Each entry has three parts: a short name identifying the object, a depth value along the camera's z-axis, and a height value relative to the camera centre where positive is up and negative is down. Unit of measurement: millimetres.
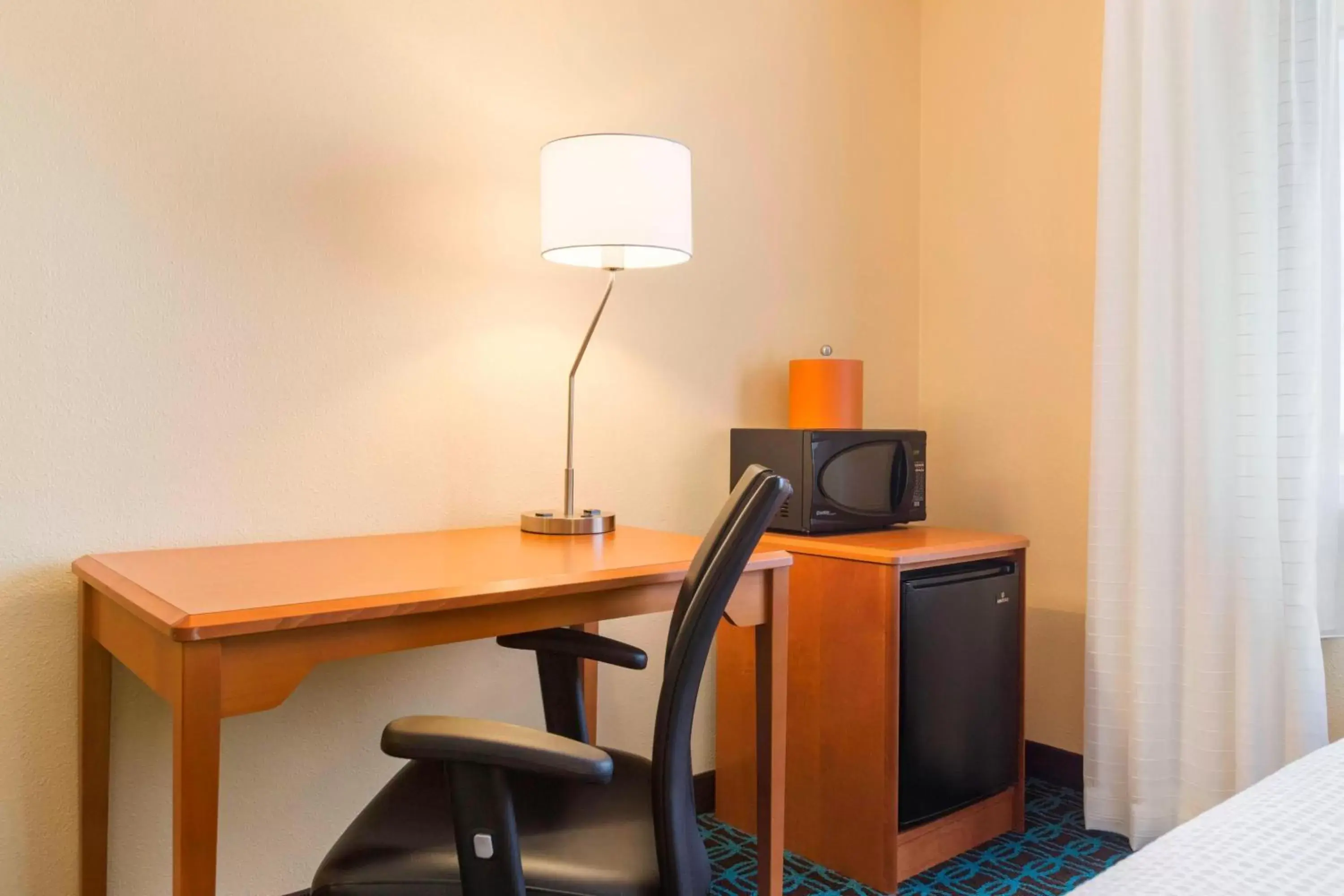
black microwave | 2258 -32
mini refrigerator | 2090 -513
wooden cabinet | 2051 -562
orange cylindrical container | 2426 +164
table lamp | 1793 +495
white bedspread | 731 -318
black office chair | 1074 -479
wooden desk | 1168 -222
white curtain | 2039 +132
